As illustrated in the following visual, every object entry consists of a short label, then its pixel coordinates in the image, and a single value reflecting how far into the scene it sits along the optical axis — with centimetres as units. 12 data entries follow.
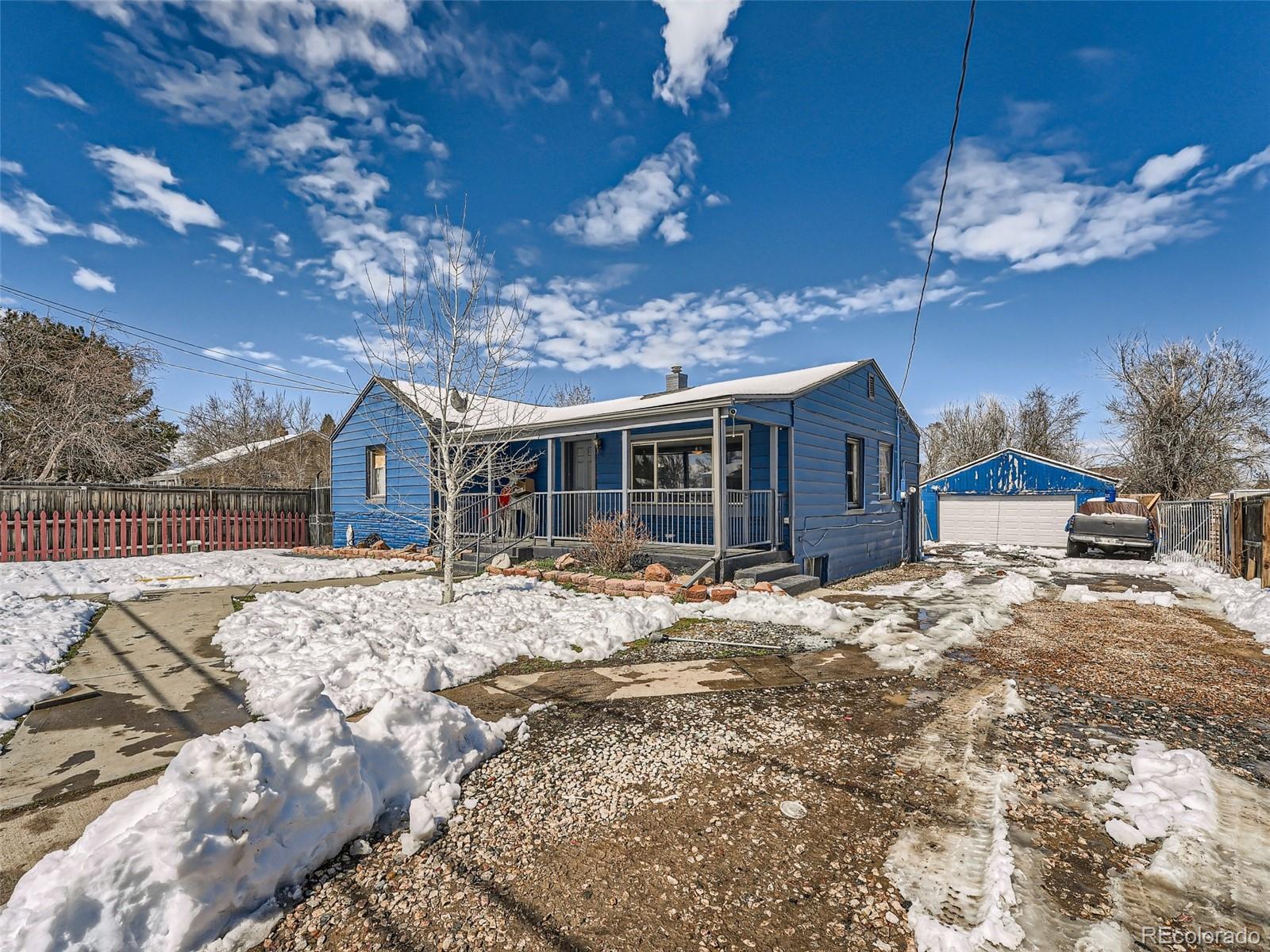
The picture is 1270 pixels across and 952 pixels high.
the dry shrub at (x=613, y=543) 881
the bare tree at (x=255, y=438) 2866
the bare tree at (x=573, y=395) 3250
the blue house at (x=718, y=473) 955
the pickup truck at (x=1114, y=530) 1430
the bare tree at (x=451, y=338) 712
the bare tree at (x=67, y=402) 1446
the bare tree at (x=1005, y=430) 3078
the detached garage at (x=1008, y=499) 1933
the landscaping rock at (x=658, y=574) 812
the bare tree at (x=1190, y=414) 1952
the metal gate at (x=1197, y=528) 1165
